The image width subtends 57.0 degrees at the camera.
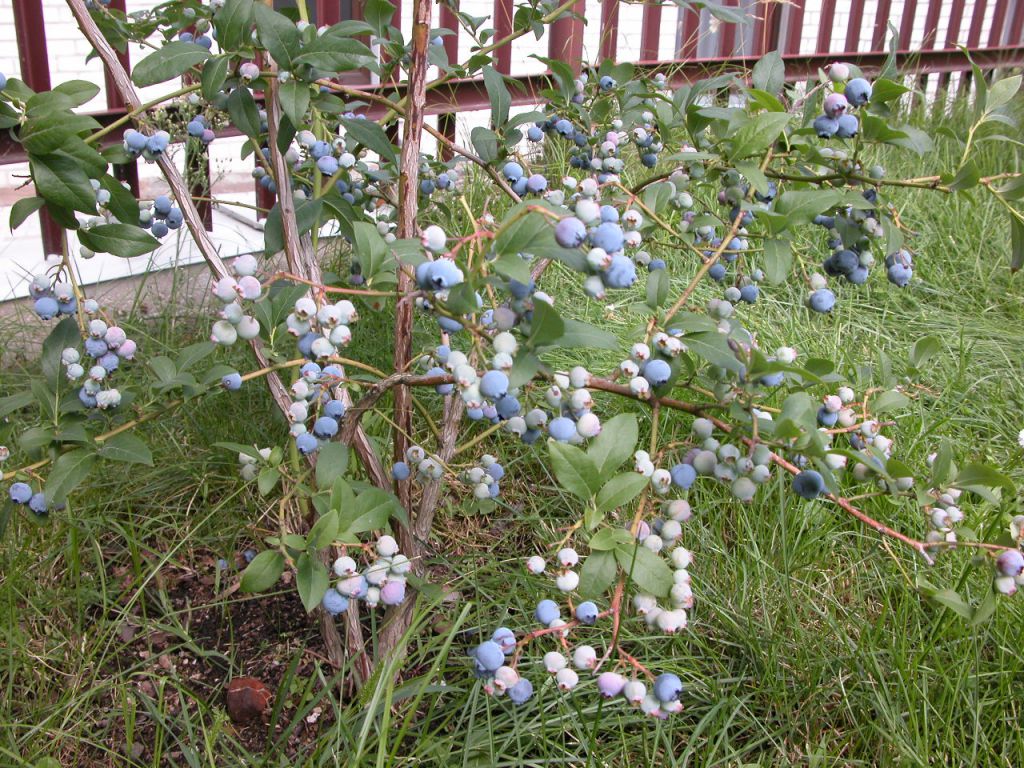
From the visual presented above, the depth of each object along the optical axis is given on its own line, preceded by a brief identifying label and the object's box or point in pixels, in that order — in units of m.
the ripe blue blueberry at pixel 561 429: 0.89
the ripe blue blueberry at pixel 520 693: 0.94
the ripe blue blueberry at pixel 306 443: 1.11
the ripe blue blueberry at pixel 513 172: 1.42
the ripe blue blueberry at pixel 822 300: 1.19
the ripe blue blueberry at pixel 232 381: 1.11
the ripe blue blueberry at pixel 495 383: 0.83
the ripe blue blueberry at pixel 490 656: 0.91
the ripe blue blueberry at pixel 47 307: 1.20
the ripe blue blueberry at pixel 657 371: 0.96
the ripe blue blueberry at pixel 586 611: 0.94
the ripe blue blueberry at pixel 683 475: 1.00
